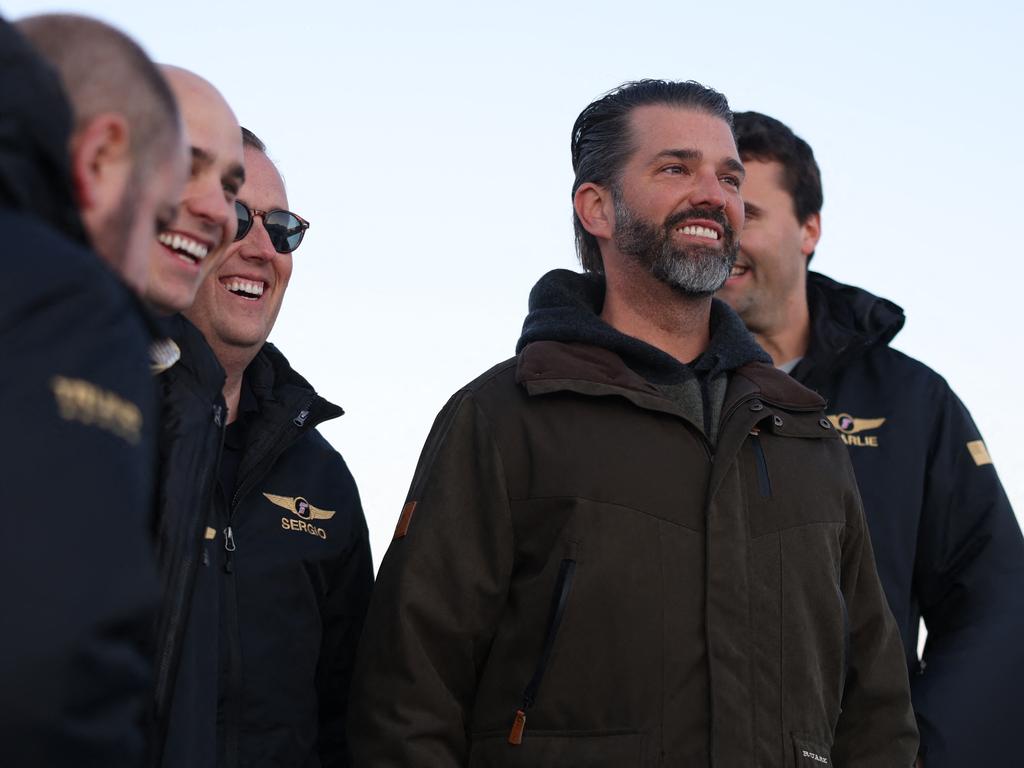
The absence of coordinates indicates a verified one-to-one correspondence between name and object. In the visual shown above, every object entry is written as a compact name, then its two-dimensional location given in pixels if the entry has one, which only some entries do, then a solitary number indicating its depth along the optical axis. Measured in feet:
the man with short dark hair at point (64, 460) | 5.86
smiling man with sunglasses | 13.66
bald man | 9.48
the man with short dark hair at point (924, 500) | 17.65
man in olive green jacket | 13.19
